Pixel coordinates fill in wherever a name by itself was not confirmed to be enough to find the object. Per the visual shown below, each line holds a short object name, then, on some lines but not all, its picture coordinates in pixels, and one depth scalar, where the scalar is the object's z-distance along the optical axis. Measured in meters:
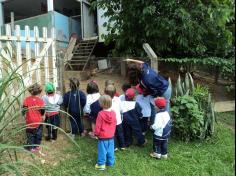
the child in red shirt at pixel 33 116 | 3.03
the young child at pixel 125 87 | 3.41
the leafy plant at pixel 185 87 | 3.67
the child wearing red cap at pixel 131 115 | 3.21
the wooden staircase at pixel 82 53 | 6.83
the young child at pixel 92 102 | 3.32
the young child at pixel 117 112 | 3.12
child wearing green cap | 3.26
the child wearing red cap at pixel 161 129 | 3.03
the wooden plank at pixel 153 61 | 3.71
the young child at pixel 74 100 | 3.39
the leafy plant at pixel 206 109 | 3.42
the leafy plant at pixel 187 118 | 3.33
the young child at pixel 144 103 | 3.37
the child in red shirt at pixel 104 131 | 2.83
